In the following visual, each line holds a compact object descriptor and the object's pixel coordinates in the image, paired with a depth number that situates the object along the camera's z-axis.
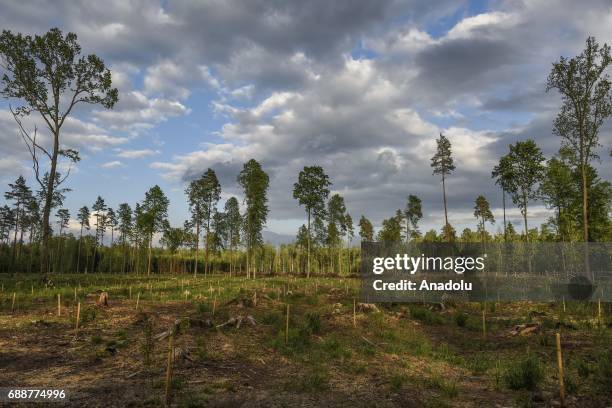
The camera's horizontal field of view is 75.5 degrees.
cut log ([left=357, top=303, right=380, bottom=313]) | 21.75
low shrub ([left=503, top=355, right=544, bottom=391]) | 10.79
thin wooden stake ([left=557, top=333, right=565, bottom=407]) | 8.95
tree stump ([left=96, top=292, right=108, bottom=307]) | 19.91
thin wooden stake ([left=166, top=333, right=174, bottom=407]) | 8.84
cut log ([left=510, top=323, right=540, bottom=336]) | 17.58
